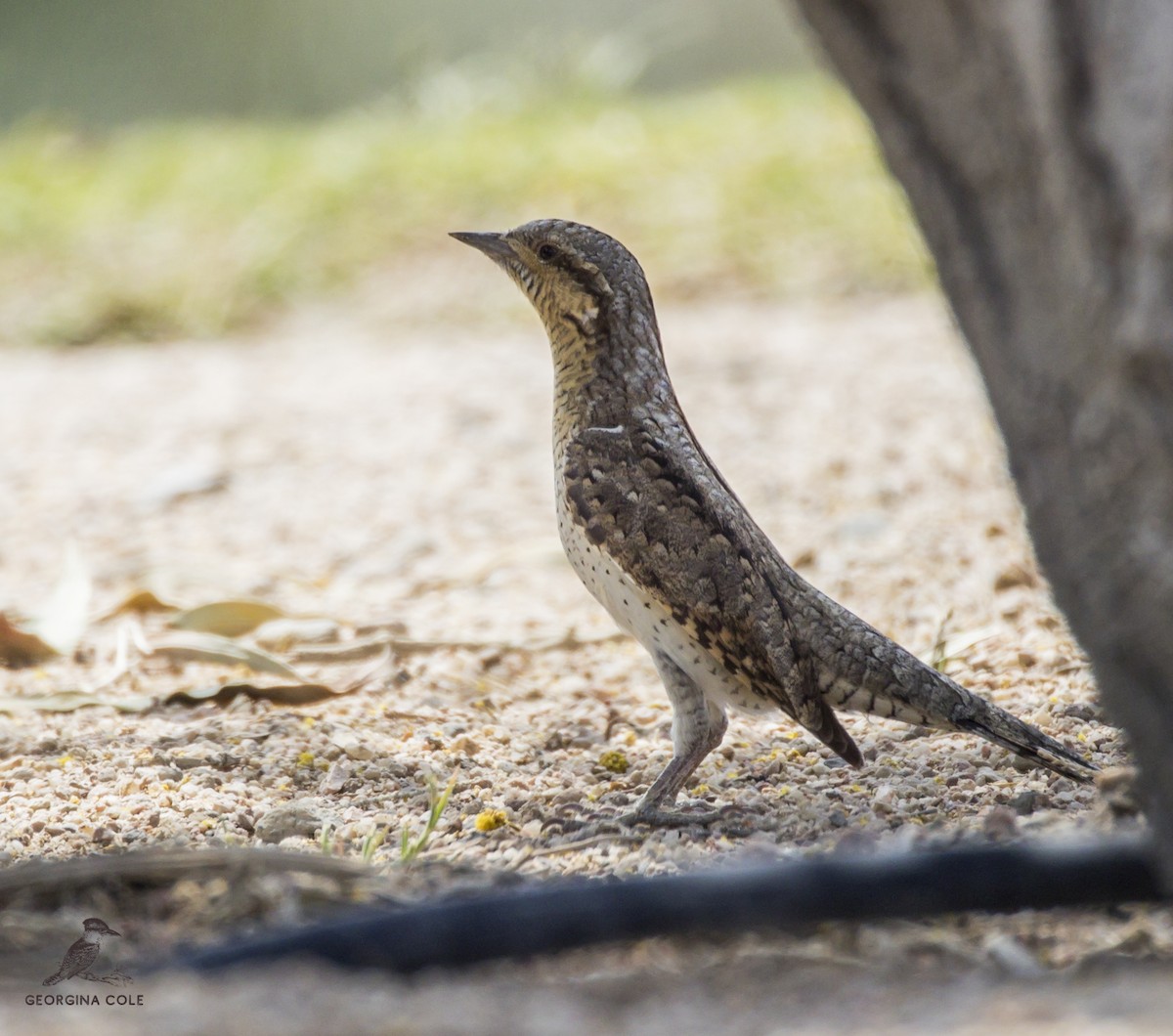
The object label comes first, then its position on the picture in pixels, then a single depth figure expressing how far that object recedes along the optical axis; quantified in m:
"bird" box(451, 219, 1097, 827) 7.06
